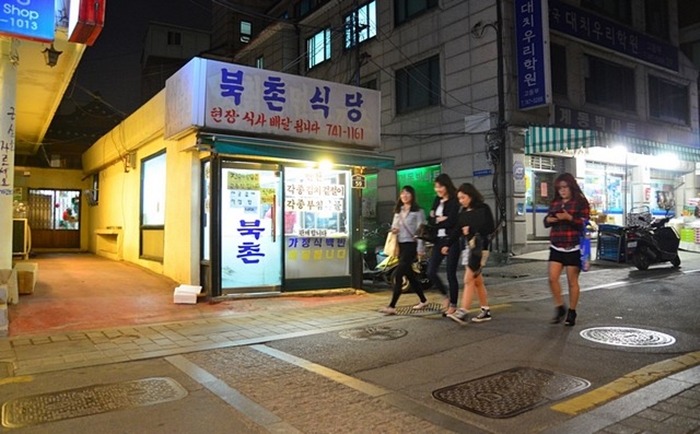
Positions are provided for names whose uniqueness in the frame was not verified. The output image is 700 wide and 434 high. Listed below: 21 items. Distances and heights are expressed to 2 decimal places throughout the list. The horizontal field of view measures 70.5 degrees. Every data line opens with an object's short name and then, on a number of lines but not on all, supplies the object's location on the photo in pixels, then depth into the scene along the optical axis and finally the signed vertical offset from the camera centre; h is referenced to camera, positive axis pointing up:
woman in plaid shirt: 6.44 -0.15
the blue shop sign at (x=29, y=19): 6.14 +2.69
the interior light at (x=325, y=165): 9.36 +1.22
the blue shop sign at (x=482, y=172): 15.48 +1.72
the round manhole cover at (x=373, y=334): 6.07 -1.35
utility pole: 15.16 +2.69
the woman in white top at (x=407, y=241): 7.52 -0.21
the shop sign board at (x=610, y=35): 16.48 +7.09
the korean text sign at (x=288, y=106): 8.43 +2.28
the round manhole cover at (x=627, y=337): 5.50 -1.30
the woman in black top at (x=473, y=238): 6.63 -0.16
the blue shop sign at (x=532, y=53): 14.43 +5.13
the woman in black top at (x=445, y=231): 7.07 -0.06
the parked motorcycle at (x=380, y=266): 9.72 -0.83
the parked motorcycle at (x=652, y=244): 12.48 -0.49
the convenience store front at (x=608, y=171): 15.28 +2.16
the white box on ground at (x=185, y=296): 8.27 -1.12
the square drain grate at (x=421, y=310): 7.59 -1.31
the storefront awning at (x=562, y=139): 15.02 +2.67
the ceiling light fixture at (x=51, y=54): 7.74 +2.76
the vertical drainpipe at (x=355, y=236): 9.86 -0.17
